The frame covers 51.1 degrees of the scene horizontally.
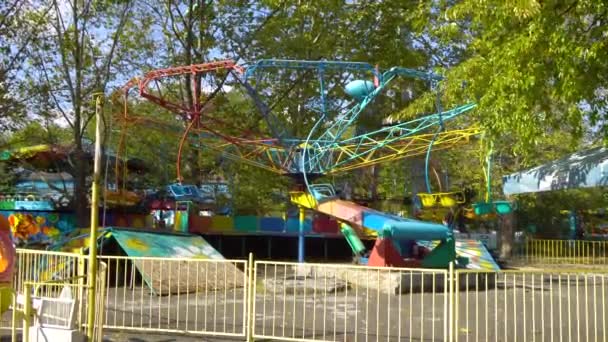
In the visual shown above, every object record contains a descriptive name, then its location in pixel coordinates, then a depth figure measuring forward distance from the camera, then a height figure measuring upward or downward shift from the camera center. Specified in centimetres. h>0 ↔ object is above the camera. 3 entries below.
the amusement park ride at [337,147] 1541 +136
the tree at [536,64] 861 +185
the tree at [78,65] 2097 +425
